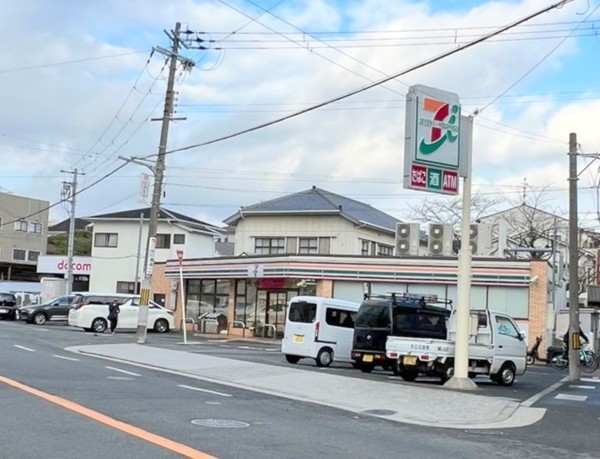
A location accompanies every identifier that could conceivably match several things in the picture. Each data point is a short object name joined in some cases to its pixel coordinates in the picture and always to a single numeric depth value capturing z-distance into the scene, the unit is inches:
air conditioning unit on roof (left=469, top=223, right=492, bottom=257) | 930.1
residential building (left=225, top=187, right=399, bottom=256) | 1765.5
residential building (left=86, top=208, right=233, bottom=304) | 2260.1
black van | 815.7
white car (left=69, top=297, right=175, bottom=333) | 1418.6
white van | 892.6
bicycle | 1118.1
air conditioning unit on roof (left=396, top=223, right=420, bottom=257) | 1395.2
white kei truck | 740.0
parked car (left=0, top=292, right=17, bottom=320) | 1886.1
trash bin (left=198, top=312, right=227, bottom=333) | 1628.9
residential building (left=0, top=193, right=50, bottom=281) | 2800.2
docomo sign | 2437.3
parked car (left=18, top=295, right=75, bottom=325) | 1672.0
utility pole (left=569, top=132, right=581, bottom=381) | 950.4
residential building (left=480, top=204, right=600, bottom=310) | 2328.7
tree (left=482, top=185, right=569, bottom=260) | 2357.8
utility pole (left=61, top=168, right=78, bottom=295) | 1973.4
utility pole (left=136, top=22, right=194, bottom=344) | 1138.7
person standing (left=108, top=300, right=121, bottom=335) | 1402.6
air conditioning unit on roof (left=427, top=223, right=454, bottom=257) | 1129.4
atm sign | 677.3
